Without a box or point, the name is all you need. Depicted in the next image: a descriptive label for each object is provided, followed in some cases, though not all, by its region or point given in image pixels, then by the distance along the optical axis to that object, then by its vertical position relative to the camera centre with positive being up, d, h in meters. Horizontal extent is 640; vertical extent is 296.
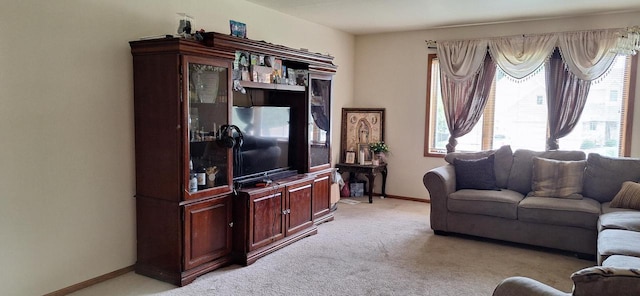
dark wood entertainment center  3.32 -0.44
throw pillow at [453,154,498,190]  4.79 -0.59
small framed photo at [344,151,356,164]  6.42 -0.57
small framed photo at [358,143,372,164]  6.39 -0.50
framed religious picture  6.58 -0.14
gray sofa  4.02 -0.76
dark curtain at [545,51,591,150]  5.25 +0.26
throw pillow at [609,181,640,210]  3.98 -0.68
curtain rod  4.86 +1.01
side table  6.14 -0.72
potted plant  6.38 -0.46
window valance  5.04 +0.81
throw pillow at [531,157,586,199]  4.41 -0.58
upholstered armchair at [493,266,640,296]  1.46 -0.53
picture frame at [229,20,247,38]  3.92 +0.75
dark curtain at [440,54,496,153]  5.77 +0.25
